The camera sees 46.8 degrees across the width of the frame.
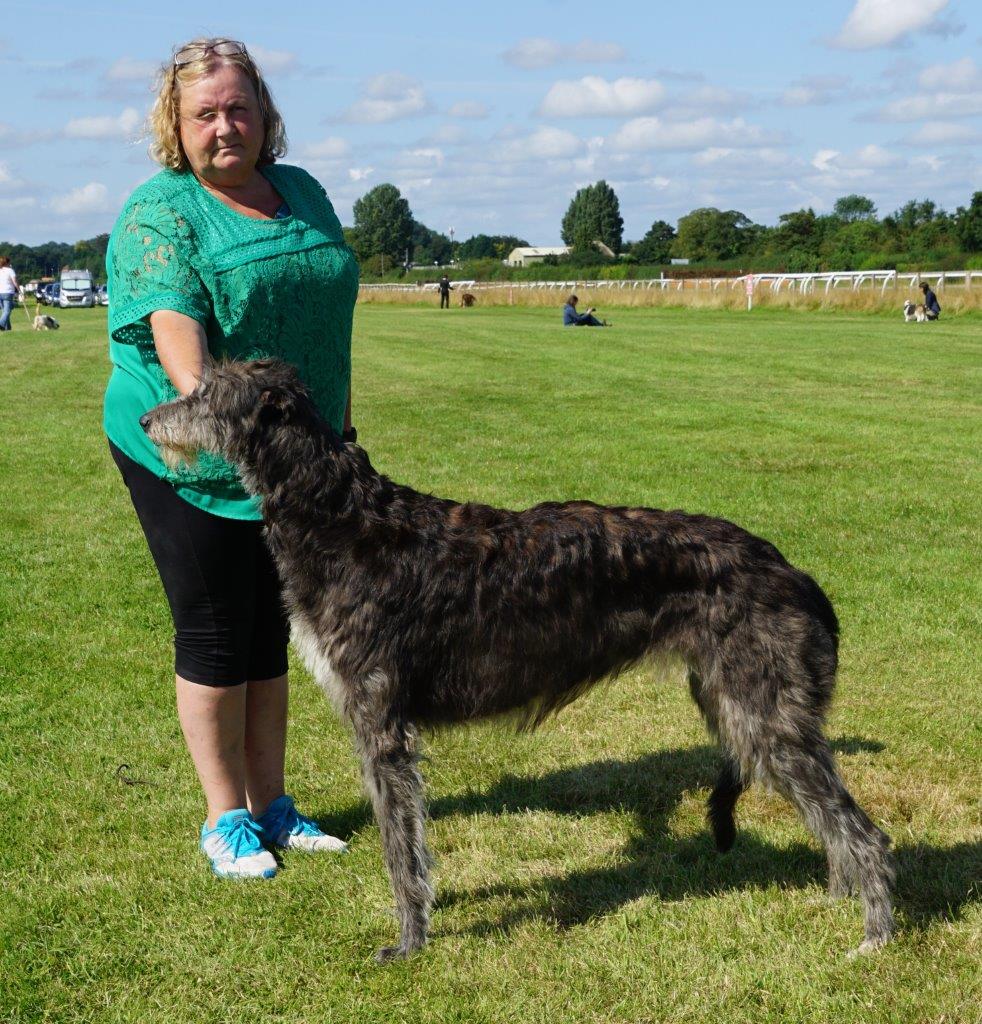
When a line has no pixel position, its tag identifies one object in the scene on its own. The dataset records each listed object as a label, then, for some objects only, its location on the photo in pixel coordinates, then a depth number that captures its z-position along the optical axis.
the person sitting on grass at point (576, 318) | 38.12
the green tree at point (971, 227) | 65.75
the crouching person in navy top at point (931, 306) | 37.88
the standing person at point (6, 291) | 38.92
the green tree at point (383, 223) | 145.00
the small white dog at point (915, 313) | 37.66
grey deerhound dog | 4.05
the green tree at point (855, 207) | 136.25
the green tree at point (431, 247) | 172.81
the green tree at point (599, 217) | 149.00
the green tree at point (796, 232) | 95.81
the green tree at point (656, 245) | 125.56
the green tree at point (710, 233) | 116.75
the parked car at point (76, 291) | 75.12
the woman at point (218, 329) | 4.03
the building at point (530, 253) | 164.57
